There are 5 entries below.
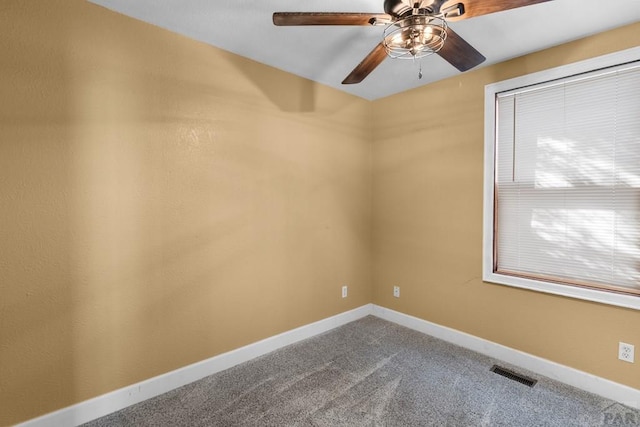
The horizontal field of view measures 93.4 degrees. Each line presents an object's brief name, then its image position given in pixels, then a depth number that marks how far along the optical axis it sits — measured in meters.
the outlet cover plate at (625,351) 1.99
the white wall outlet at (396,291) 3.31
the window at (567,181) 2.02
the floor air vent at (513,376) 2.22
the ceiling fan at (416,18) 1.34
